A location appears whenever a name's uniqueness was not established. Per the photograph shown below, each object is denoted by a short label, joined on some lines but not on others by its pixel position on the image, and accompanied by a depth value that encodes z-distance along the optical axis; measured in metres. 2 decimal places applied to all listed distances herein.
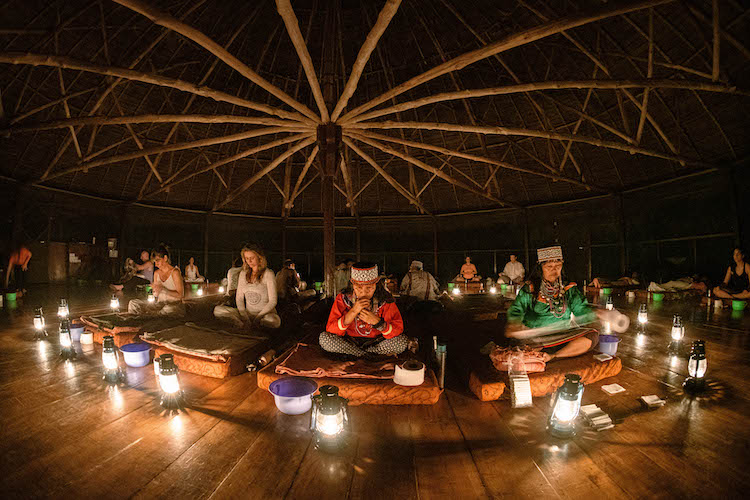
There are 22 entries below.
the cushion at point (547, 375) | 3.40
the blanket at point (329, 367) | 3.51
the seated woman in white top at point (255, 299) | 5.31
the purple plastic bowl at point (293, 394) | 3.05
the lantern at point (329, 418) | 2.45
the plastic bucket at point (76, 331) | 5.41
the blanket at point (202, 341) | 4.11
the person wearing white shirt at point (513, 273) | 12.27
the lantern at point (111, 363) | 3.69
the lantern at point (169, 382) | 3.10
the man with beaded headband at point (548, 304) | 4.24
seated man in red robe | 3.84
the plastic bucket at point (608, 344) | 4.32
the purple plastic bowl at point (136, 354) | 4.29
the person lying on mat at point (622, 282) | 10.91
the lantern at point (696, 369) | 3.40
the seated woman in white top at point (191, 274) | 12.51
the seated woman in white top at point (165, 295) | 5.88
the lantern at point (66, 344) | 4.57
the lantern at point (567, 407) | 2.61
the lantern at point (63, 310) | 6.09
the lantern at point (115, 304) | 7.07
